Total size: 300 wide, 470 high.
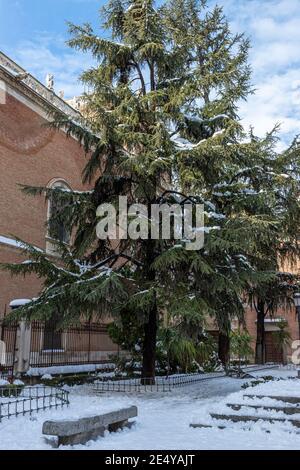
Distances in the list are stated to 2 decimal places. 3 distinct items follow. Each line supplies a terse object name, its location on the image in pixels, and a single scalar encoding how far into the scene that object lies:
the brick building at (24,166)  17.86
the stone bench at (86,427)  5.64
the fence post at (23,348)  12.48
